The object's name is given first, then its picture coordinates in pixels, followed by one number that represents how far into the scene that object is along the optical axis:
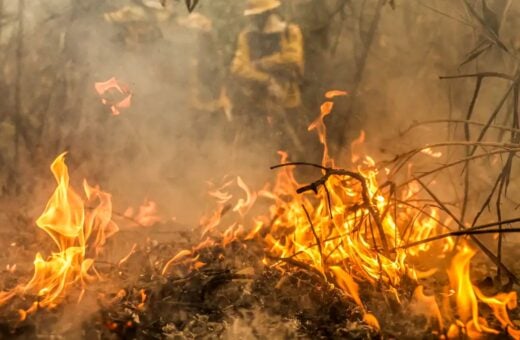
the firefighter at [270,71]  5.18
